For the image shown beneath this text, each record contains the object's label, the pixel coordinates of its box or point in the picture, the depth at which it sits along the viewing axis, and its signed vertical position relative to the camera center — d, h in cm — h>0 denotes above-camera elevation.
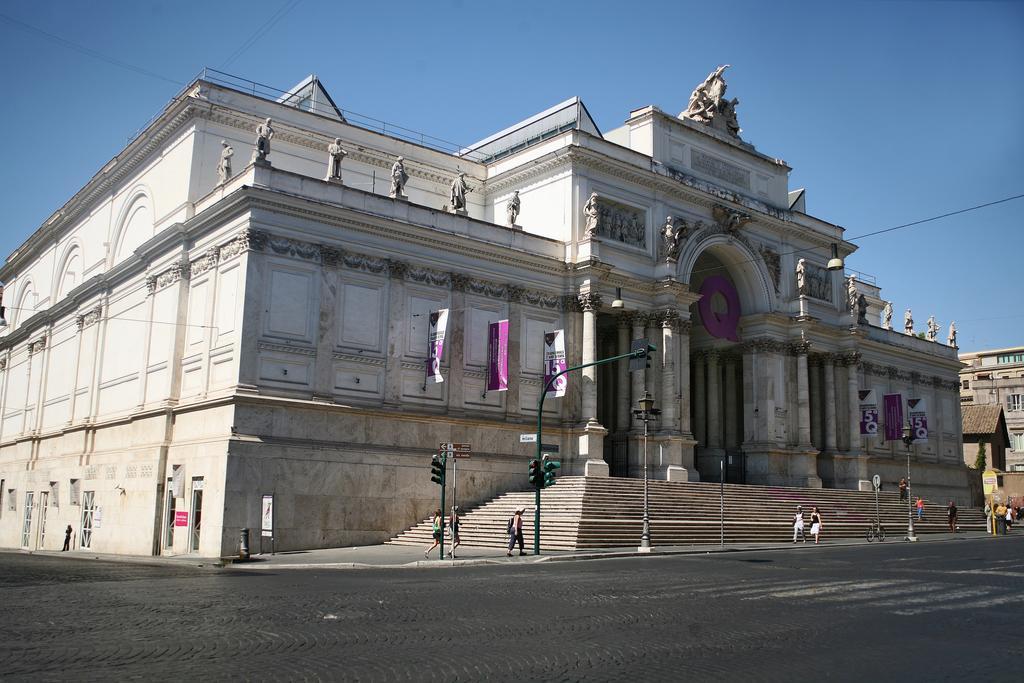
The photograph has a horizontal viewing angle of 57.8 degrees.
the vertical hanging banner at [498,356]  3831 +545
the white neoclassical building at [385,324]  3381 +744
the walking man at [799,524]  3856 -115
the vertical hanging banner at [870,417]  5397 +469
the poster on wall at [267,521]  3102 -123
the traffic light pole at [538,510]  3051 -66
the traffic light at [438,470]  3041 +58
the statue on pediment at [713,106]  5047 +2107
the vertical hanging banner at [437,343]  3653 +566
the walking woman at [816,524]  3897 -112
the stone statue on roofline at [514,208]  4181 +1257
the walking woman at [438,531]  2922 -132
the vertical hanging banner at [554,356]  3966 +572
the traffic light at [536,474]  3111 +54
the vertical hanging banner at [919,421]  5541 +469
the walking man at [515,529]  2992 -126
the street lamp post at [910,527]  4292 -127
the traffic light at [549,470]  3116 +69
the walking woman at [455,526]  2973 -121
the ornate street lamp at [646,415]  3203 +281
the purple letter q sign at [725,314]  4900 +976
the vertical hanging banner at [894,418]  5756 +499
